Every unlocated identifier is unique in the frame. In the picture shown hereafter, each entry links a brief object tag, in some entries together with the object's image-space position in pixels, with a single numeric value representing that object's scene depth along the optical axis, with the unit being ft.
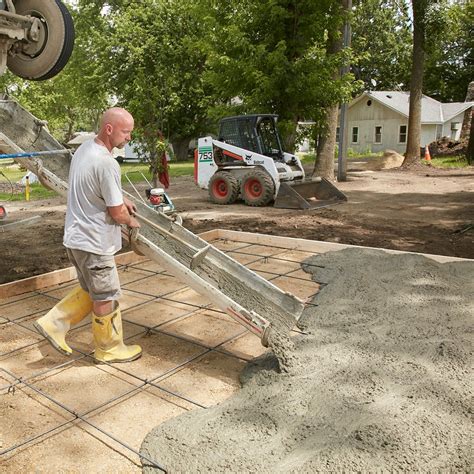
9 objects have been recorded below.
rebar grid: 7.74
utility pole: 42.55
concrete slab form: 7.47
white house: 101.09
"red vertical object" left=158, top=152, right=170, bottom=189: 33.67
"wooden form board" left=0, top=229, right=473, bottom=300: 14.79
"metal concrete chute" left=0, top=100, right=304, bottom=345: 9.64
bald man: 9.12
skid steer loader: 32.07
